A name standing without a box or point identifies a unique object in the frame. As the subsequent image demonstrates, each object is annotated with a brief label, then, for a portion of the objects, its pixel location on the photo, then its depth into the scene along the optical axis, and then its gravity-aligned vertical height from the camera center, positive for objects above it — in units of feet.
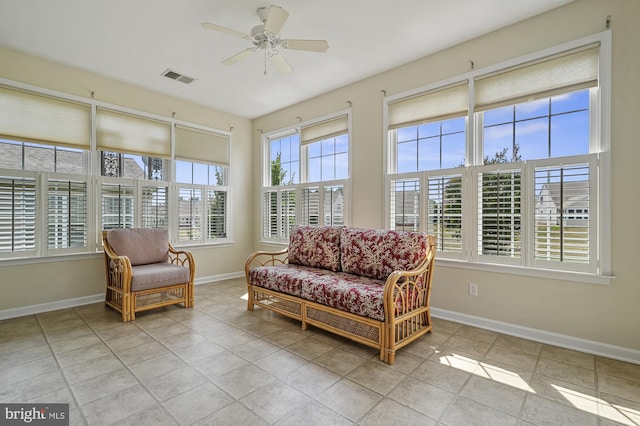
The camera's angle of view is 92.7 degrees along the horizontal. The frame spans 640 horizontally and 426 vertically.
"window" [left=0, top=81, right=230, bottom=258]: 11.20 +1.63
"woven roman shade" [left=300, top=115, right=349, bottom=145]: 14.17 +4.09
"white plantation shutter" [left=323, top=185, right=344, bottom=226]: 14.17 +0.38
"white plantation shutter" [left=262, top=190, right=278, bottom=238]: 17.60 -0.07
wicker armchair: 10.85 -2.27
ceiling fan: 7.76 +4.97
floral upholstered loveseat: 8.11 -2.19
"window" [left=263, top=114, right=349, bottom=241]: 14.42 +1.94
